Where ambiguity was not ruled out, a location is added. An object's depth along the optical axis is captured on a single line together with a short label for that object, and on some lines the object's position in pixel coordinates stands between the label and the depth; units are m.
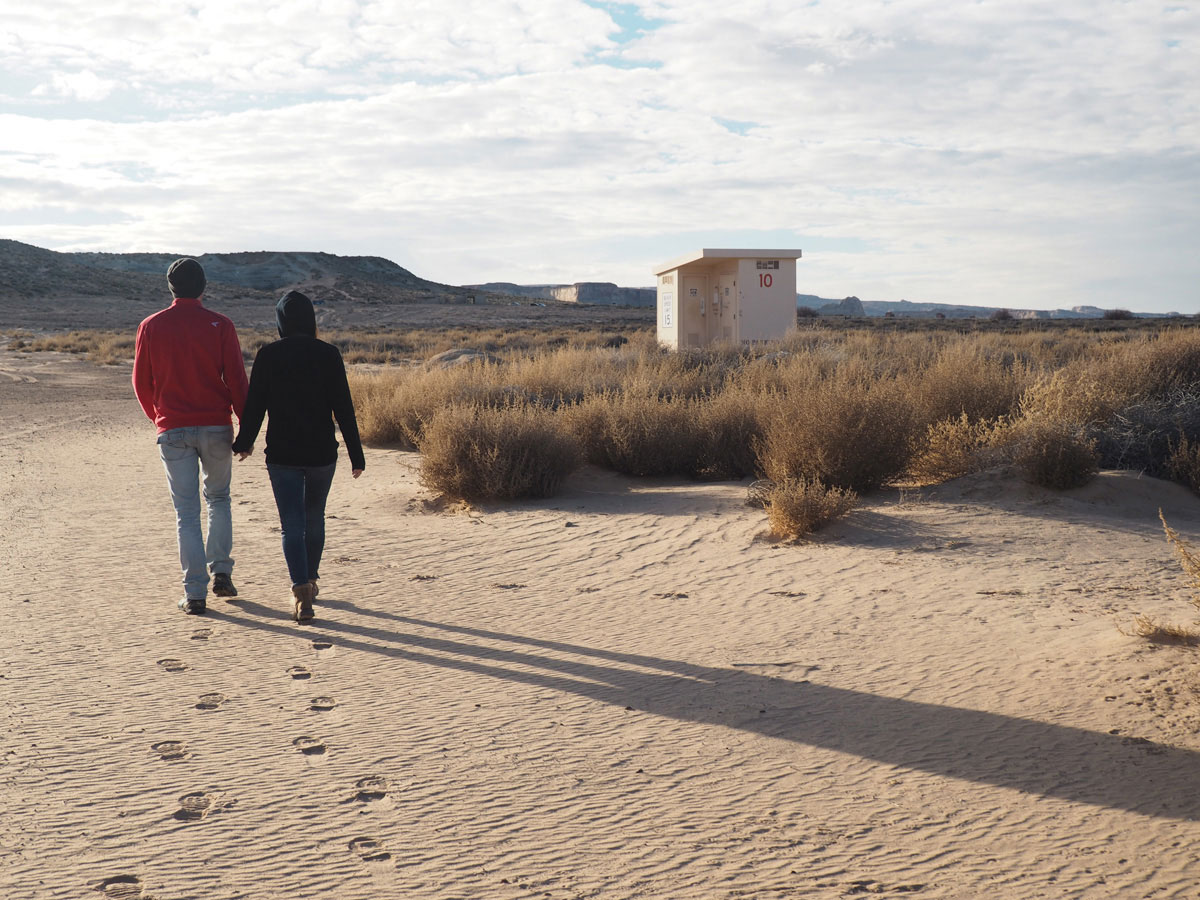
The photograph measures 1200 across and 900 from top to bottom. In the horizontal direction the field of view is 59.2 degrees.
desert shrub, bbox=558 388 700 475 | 11.53
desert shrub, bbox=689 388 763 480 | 11.30
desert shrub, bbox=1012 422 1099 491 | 9.02
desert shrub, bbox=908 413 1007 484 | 9.79
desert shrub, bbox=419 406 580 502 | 10.09
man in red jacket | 6.22
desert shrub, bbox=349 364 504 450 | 13.80
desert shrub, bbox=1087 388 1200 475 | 9.87
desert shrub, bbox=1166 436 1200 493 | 9.32
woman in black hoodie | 6.11
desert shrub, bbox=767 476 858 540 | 8.16
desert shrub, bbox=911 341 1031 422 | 11.46
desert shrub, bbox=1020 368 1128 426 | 9.97
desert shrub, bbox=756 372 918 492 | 9.34
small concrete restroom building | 23.25
